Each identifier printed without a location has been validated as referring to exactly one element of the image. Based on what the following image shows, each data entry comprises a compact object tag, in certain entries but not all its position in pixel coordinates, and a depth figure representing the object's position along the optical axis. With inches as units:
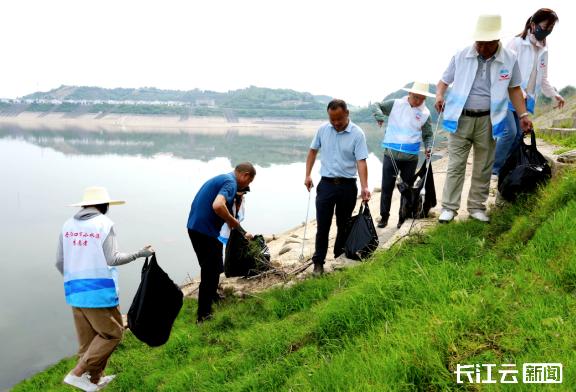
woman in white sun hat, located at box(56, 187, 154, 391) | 140.7
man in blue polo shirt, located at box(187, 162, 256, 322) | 164.6
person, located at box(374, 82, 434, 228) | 206.1
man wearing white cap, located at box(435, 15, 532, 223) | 149.9
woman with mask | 164.2
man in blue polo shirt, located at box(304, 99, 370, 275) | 170.6
